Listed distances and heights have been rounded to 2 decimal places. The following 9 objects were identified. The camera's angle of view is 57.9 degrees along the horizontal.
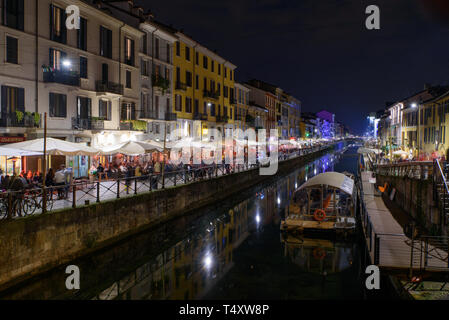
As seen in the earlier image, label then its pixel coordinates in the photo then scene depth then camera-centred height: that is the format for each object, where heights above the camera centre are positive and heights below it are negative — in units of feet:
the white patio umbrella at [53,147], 50.42 -0.30
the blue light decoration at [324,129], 612.70 +29.21
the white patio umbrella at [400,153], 141.23 -1.25
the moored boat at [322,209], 63.21 -10.55
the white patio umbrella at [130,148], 67.26 -0.42
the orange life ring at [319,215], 64.81 -10.69
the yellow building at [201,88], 131.95 +21.81
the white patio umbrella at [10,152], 48.85 -0.97
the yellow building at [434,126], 119.96 +7.95
